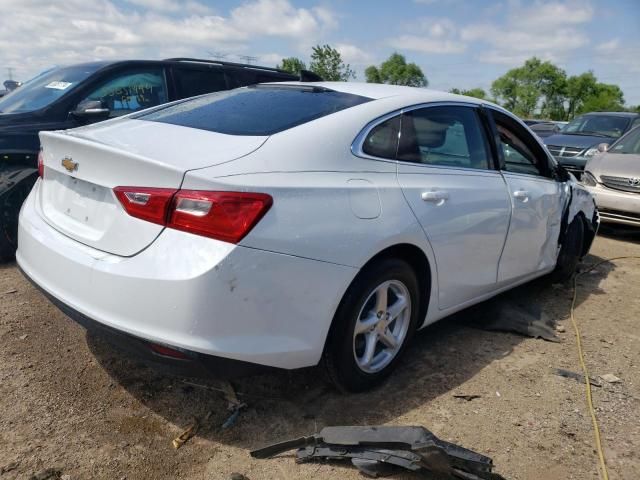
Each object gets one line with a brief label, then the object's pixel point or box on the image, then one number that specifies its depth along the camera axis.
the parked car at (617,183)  6.92
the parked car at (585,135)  11.00
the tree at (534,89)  77.50
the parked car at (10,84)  8.00
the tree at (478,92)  78.32
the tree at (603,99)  65.50
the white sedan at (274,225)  2.26
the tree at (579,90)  74.56
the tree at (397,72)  78.31
